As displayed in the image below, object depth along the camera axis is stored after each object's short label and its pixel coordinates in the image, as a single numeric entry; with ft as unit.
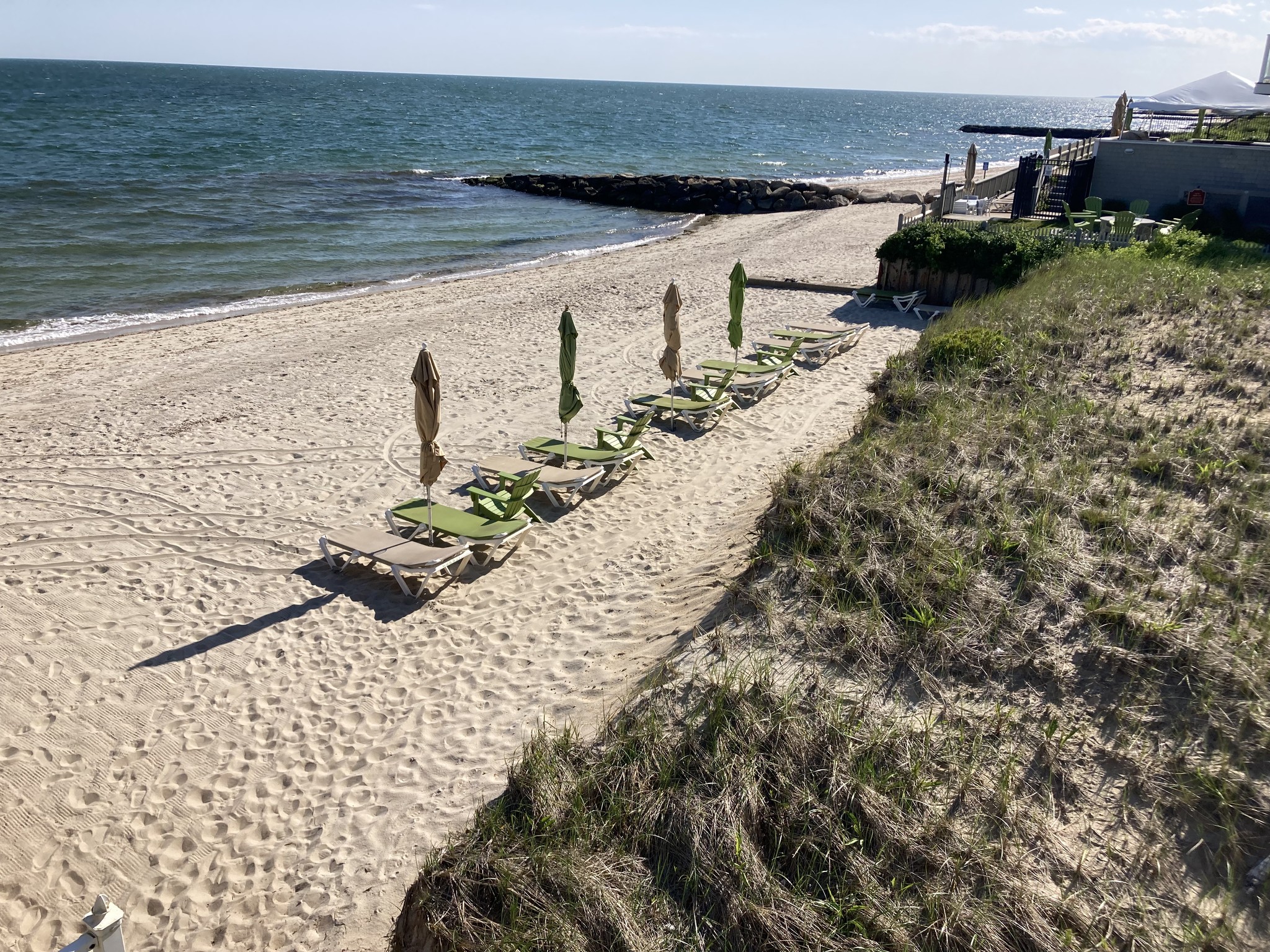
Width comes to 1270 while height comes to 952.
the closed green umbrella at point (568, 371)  29.14
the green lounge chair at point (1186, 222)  59.52
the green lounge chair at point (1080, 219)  58.13
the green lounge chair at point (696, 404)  37.47
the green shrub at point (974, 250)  50.48
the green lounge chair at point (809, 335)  47.11
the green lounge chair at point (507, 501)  27.37
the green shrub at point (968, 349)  32.86
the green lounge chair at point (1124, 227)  54.29
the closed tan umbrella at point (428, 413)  24.00
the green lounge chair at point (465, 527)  26.20
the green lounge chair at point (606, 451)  31.94
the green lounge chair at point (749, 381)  40.27
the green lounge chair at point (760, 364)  41.42
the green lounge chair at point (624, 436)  32.68
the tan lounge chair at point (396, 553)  24.68
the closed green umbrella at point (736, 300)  39.83
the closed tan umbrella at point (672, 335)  36.17
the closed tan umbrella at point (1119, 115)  77.77
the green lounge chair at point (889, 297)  55.06
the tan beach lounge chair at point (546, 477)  30.04
